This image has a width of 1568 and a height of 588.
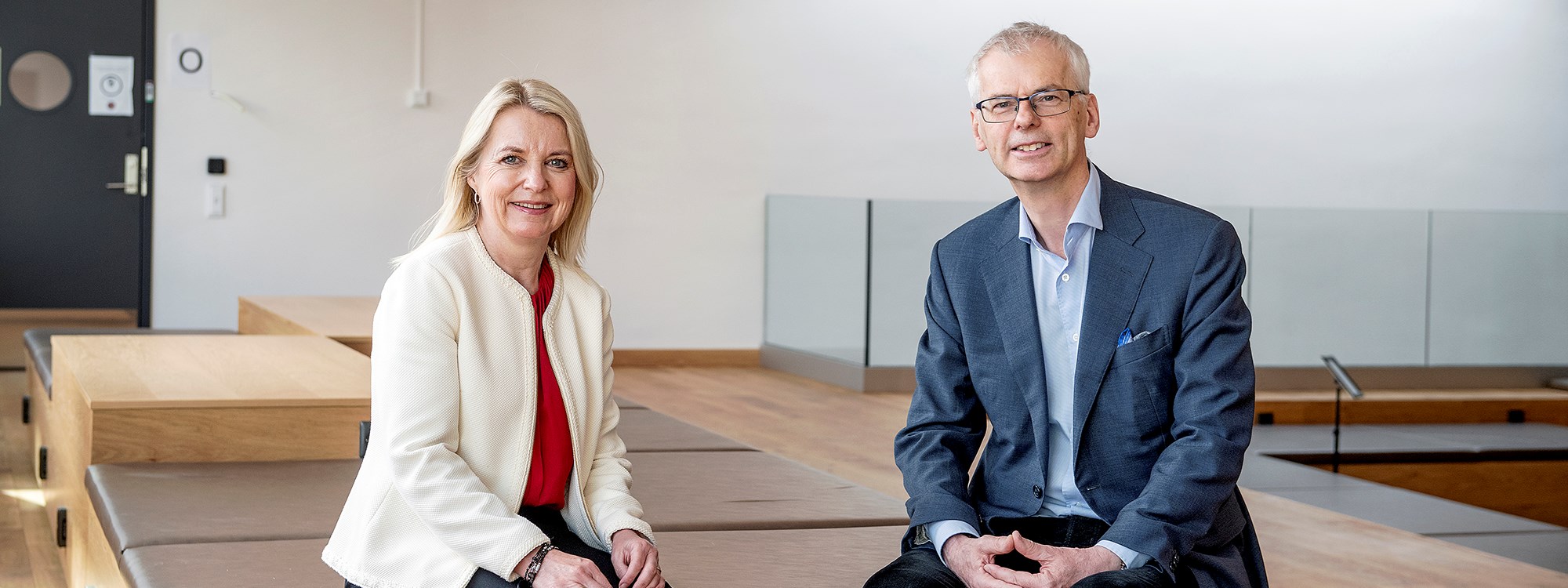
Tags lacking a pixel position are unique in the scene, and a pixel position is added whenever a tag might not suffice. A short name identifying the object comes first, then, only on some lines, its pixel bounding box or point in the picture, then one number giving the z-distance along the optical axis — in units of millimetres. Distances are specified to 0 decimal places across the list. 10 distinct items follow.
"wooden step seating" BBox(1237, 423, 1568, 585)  4062
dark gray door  6543
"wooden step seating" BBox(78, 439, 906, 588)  2223
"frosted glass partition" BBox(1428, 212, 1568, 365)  7402
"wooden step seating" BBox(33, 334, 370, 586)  2930
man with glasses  1704
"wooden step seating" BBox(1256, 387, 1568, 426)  6832
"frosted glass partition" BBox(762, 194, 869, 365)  6898
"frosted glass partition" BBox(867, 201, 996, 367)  6762
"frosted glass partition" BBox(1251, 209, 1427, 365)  7211
